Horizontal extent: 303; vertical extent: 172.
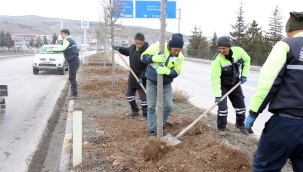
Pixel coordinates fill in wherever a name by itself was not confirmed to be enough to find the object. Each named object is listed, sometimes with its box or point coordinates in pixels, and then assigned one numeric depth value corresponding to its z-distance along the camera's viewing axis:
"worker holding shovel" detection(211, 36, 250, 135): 5.95
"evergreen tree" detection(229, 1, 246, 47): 45.25
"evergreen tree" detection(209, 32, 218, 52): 50.60
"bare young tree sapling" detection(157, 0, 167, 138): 4.71
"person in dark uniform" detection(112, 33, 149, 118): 7.31
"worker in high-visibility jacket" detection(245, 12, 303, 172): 3.04
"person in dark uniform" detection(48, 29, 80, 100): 10.22
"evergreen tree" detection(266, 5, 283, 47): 43.69
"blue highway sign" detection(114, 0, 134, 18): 30.17
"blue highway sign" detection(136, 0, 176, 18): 30.97
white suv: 20.33
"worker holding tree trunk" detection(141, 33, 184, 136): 5.02
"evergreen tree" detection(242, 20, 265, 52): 40.66
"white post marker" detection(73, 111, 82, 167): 4.77
